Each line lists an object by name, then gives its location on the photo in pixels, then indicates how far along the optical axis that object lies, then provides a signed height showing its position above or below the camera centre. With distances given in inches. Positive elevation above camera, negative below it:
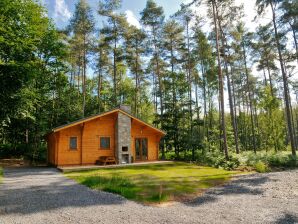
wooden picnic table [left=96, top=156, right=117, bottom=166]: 645.9 -31.5
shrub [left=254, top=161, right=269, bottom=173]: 541.0 -57.3
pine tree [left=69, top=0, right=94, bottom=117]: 858.1 +457.4
